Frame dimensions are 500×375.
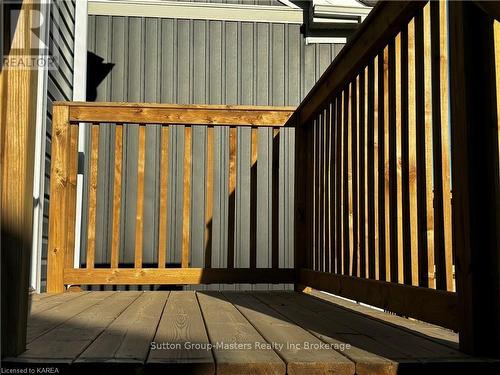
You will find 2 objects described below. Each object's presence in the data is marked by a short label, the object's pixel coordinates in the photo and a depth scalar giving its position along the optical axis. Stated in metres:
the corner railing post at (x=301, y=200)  3.28
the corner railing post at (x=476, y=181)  1.30
